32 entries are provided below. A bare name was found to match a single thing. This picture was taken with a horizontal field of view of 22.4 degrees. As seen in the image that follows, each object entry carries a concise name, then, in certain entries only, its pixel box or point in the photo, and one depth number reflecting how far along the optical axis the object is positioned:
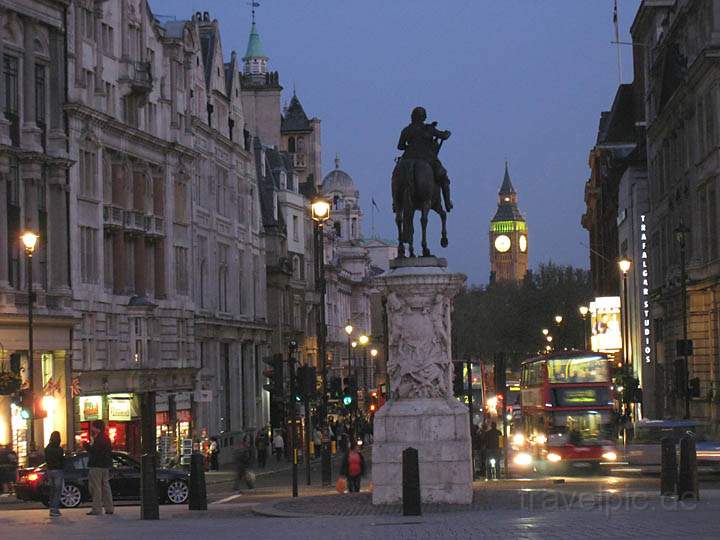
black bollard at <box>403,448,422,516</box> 27.77
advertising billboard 103.00
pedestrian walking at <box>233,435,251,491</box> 46.69
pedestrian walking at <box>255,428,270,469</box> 71.94
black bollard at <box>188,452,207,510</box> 33.62
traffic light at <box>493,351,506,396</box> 44.88
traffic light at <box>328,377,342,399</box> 57.38
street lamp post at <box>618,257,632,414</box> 72.62
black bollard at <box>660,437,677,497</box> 32.47
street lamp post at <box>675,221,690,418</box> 54.31
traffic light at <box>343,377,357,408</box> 54.81
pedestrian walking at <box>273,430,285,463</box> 80.19
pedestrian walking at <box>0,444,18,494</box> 46.92
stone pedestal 29.98
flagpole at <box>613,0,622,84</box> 108.50
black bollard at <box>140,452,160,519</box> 30.42
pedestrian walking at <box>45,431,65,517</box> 41.53
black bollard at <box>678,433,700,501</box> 31.33
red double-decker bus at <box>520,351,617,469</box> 56.44
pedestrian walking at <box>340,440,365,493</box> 39.59
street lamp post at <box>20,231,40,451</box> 49.03
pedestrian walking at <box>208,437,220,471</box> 69.50
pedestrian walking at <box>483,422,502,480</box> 47.47
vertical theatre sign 91.44
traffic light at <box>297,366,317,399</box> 42.66
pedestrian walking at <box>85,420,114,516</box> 31.77
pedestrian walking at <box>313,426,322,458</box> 75.25
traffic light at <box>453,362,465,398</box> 37.33
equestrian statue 31.77
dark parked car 40.39
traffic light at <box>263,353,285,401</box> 41.03
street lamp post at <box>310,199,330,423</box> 50.97
